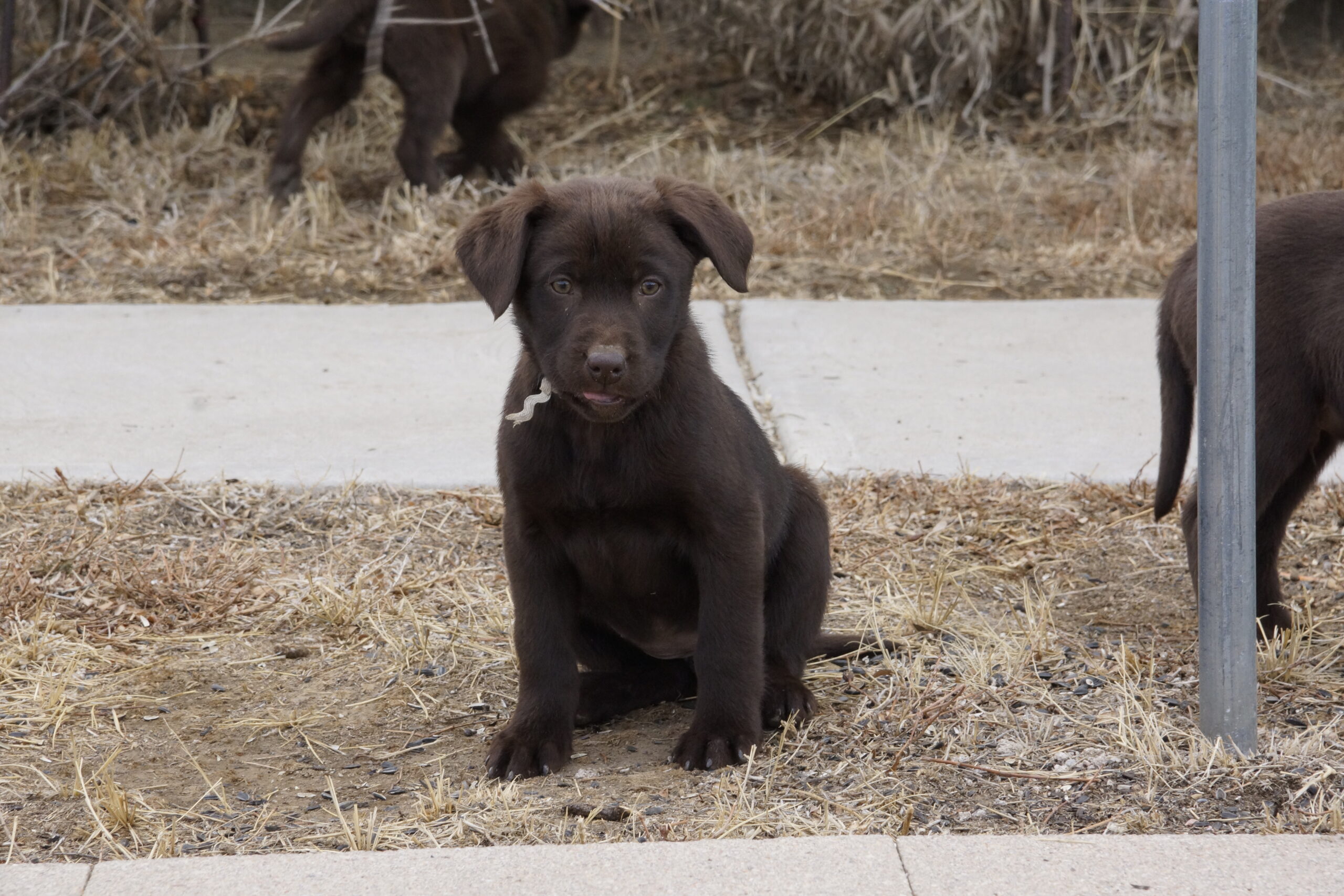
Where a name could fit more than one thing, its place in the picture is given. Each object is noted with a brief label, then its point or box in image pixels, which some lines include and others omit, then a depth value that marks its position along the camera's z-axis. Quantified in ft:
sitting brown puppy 18.69
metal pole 15.96
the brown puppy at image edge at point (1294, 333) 21.44
